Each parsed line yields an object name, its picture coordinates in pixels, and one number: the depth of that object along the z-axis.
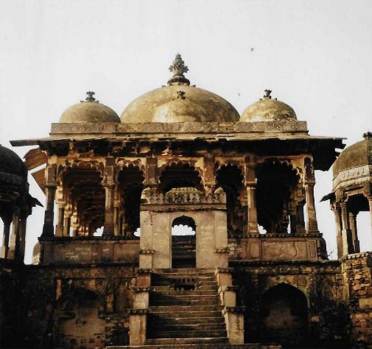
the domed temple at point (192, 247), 19.44
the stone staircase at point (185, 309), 17.11
